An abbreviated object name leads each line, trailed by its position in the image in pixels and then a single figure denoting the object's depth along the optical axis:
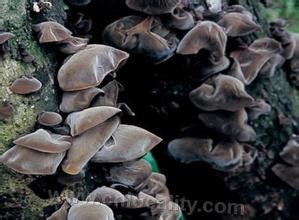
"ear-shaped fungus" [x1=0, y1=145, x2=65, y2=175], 0.62
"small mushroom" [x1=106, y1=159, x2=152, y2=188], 0.68
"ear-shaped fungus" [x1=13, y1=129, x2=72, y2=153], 0.62
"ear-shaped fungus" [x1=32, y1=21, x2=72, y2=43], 0.67
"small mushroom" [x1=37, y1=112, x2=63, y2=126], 0.65
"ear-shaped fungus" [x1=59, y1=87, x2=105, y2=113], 0.66
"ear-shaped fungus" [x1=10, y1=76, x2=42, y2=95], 0.65
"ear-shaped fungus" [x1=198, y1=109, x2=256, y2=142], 0.77
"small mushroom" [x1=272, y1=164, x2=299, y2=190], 0.83
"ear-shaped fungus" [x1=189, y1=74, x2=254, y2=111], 0.75
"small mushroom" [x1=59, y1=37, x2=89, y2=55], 0.68
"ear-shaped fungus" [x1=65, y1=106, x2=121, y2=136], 0.63
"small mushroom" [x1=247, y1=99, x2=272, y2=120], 0.80
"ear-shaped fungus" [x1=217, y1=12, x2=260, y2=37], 0.77
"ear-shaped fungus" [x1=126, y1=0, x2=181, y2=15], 0.73
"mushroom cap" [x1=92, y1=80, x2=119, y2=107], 0.67
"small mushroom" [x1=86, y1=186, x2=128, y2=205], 0.65
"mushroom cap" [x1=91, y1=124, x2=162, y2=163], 0.65
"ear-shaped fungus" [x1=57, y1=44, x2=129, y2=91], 0.66
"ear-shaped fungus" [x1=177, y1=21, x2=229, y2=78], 0.74
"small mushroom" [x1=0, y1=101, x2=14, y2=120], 0.65
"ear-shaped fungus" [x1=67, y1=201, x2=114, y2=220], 0.61
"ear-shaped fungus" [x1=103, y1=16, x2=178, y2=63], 0.73
